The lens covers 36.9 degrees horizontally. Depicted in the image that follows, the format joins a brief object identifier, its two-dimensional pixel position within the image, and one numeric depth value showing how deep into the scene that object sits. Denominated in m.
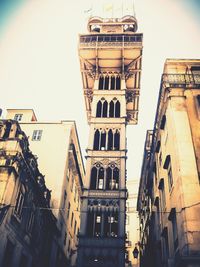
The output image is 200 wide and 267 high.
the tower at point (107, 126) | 29.19
